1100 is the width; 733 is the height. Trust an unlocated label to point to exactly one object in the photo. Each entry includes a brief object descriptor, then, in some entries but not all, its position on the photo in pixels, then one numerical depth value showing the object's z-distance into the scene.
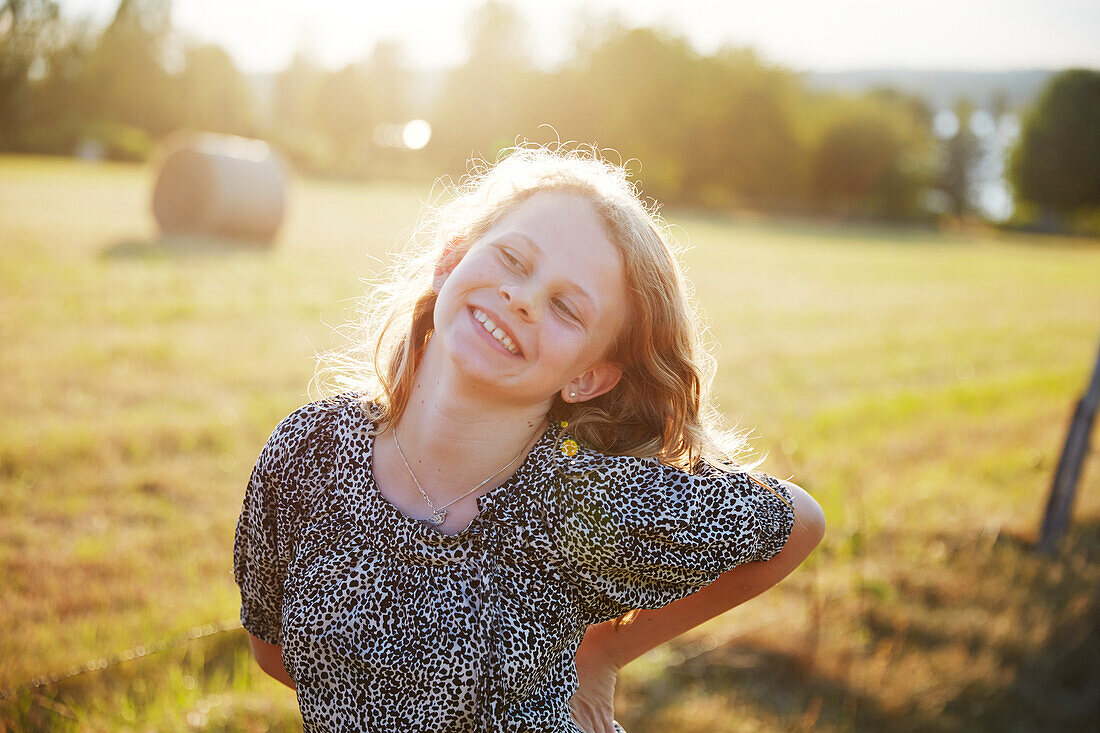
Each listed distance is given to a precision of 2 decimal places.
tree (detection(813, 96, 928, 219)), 43.75
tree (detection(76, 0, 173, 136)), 19.80
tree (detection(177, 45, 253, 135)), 34.97
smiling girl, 1.36
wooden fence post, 3.73
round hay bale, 11.91
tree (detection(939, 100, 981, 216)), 54.72
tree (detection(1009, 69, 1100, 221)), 17.97
